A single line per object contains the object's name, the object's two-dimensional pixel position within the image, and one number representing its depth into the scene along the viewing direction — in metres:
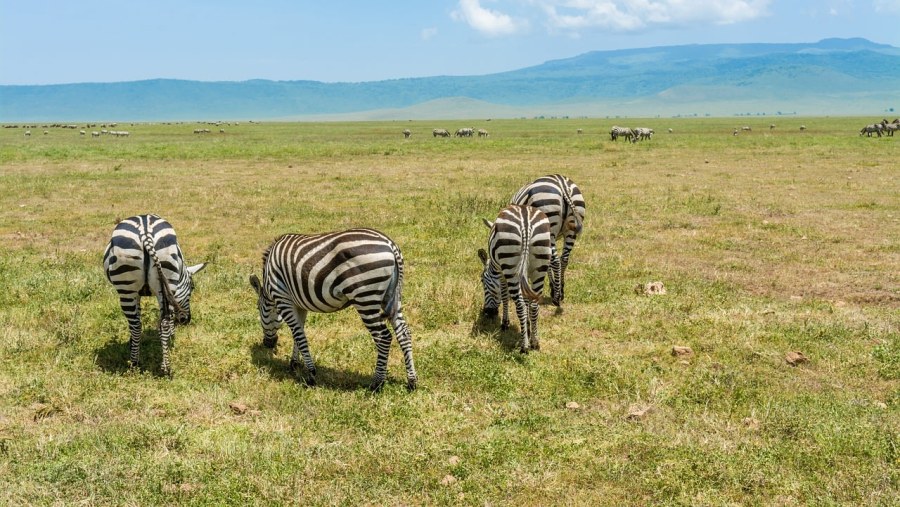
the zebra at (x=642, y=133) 65.24
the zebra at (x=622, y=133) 63.69
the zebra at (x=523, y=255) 9.98
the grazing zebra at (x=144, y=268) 8.96
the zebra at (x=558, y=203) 12.43
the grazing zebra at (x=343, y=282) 8.15
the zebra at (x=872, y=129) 62.41
